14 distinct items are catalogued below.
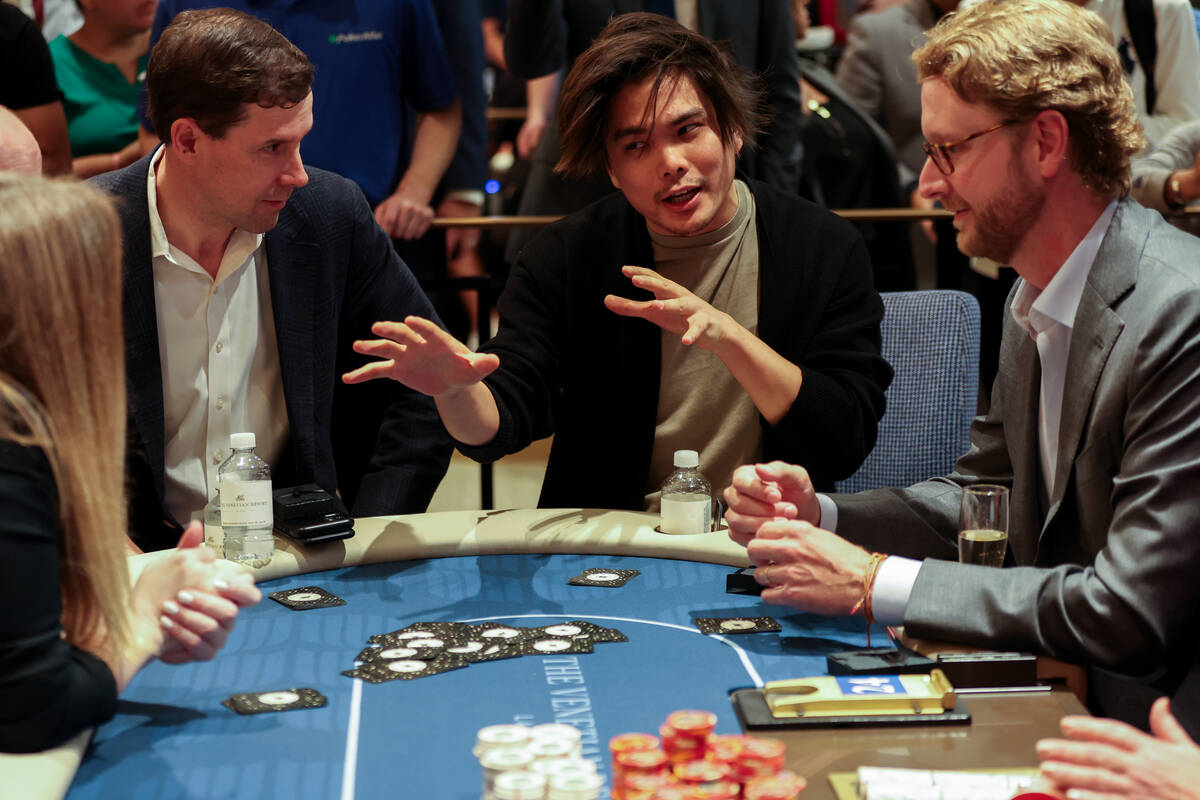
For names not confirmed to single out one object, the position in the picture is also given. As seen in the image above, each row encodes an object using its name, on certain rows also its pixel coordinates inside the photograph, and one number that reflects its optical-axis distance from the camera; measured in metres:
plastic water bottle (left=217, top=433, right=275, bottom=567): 2.24
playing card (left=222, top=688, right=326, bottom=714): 1.70
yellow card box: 1.62
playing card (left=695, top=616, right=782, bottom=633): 1.98
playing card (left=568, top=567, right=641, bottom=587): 2.22
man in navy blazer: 2.73
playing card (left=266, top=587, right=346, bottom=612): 2.10
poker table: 1.54
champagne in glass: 1.89
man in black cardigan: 2.74
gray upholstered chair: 3.11
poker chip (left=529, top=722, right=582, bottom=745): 1.48
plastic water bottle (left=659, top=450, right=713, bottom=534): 2.41
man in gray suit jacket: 1.79
